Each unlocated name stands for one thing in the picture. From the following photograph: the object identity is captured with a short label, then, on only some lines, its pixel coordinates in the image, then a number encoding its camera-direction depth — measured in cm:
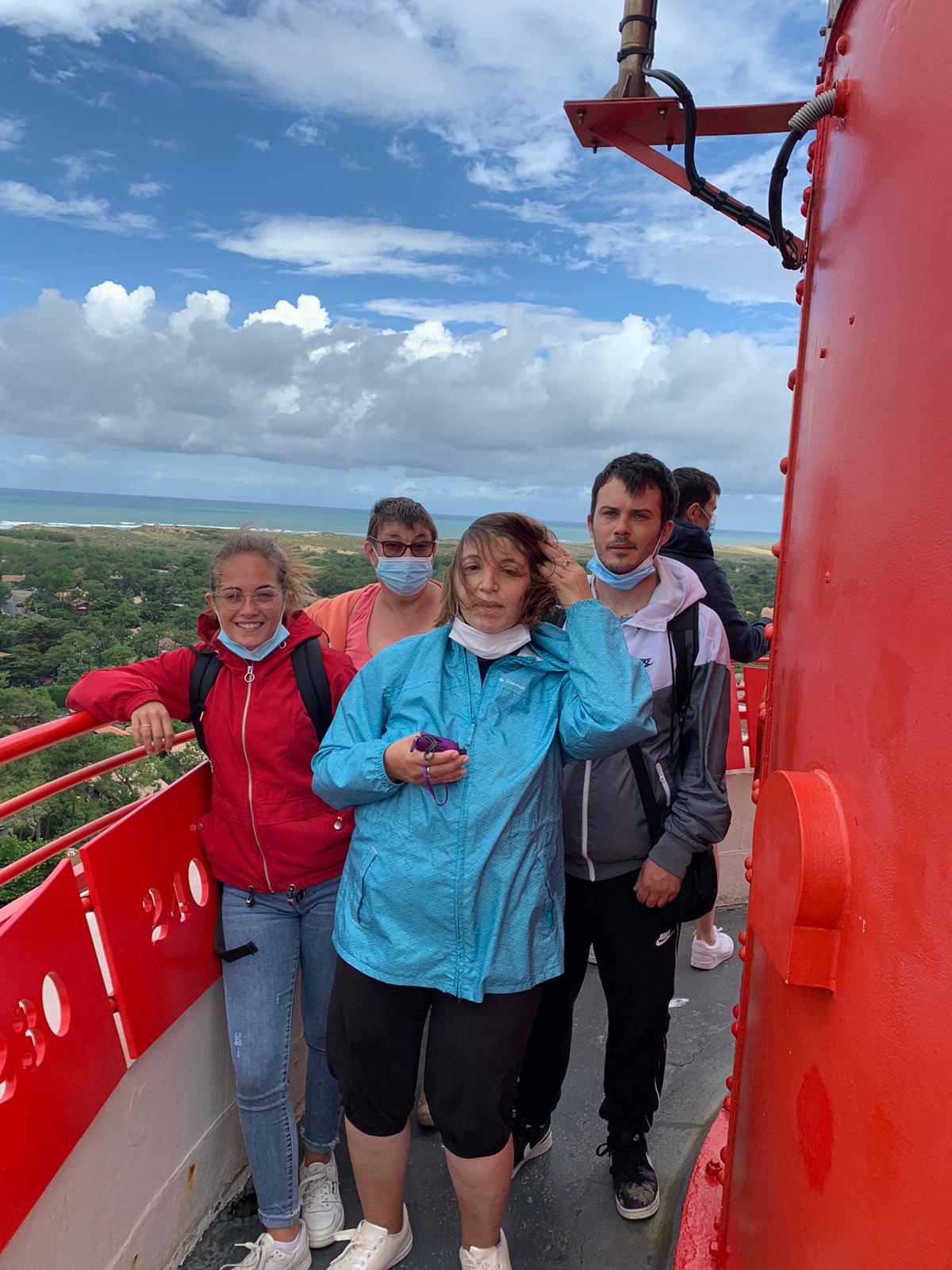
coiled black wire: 163
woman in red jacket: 263
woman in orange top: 329
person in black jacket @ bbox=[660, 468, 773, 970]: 394
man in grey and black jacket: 257
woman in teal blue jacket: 219
